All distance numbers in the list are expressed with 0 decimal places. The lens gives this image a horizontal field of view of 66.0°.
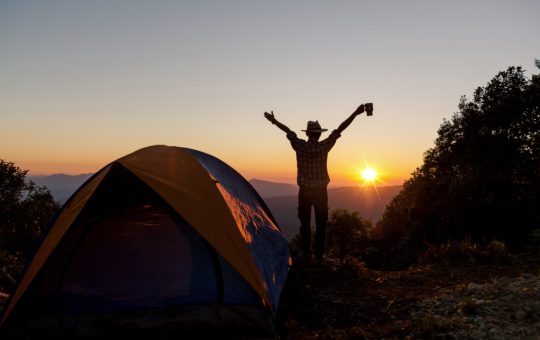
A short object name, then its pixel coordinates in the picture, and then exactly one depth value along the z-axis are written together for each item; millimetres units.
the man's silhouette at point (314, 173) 7992
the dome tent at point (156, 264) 4914
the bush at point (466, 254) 8695
